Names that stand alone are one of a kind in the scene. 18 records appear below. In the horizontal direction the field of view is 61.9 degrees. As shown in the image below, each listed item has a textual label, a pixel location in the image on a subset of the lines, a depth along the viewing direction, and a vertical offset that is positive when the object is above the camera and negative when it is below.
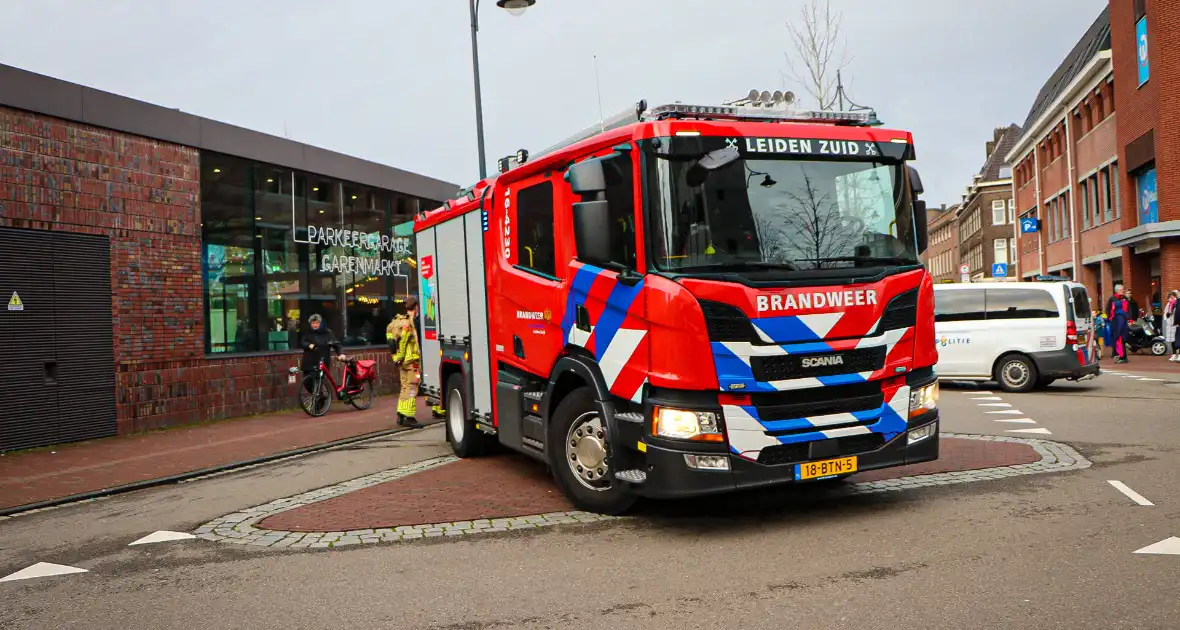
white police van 16.28 -0.43
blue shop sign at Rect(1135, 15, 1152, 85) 29.78 +7.79
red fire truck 6.14 +0.10
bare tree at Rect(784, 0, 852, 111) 22.11 +5.61
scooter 26.55 -0.85
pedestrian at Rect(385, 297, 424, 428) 14.30 -0.34
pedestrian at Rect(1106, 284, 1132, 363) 23.77 -0.47
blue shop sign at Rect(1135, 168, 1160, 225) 30.12 +3.25
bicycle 15.90 -0.82
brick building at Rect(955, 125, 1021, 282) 69.31 +7.09
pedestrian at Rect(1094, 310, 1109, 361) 27.72 -0.64
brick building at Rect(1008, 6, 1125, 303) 34.88 +5.46
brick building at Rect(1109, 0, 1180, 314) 28.39 +4.87
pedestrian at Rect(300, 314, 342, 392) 15.88 -0.09
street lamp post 17.79 +4.97
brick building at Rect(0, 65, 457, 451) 12.70 +1.31
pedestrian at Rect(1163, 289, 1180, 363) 23.47 -0.48
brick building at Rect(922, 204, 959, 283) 89.94 +6.35
